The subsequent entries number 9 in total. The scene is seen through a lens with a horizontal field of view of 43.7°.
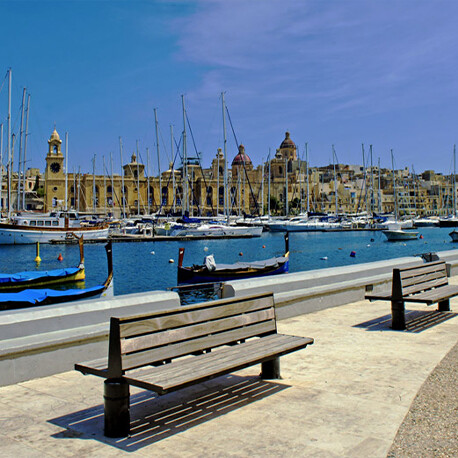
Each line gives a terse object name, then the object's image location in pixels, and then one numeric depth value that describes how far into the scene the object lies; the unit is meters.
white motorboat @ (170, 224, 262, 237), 57.50
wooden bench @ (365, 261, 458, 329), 6.75
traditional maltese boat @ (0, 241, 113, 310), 9.34
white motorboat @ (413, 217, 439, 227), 97.50
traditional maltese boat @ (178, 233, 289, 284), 17.48
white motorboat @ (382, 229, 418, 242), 58.16
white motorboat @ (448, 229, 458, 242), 56.90
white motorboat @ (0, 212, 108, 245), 46.50
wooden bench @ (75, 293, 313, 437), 3.57
